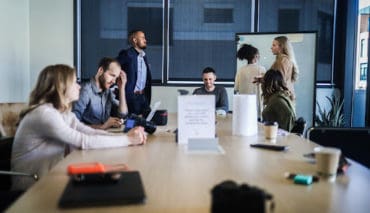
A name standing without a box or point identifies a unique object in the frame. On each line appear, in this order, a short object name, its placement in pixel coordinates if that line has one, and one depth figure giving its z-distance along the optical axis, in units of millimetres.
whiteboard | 5180
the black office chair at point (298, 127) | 3116
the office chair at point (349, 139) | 2838
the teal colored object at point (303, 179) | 1323
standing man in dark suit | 4703
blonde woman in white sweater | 1901
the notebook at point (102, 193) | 1092
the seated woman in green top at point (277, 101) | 3049
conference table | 1115
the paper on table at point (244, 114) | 2346
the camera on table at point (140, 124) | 2402
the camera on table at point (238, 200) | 808
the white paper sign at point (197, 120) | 2070
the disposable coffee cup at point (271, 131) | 2217
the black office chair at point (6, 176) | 1635
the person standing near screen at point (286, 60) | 4812
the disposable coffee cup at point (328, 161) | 1386
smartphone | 1923
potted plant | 5551
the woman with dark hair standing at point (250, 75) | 5191
